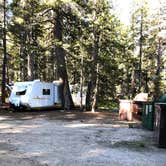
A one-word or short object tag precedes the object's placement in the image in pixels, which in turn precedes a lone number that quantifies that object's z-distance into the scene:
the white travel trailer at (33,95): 14.25
